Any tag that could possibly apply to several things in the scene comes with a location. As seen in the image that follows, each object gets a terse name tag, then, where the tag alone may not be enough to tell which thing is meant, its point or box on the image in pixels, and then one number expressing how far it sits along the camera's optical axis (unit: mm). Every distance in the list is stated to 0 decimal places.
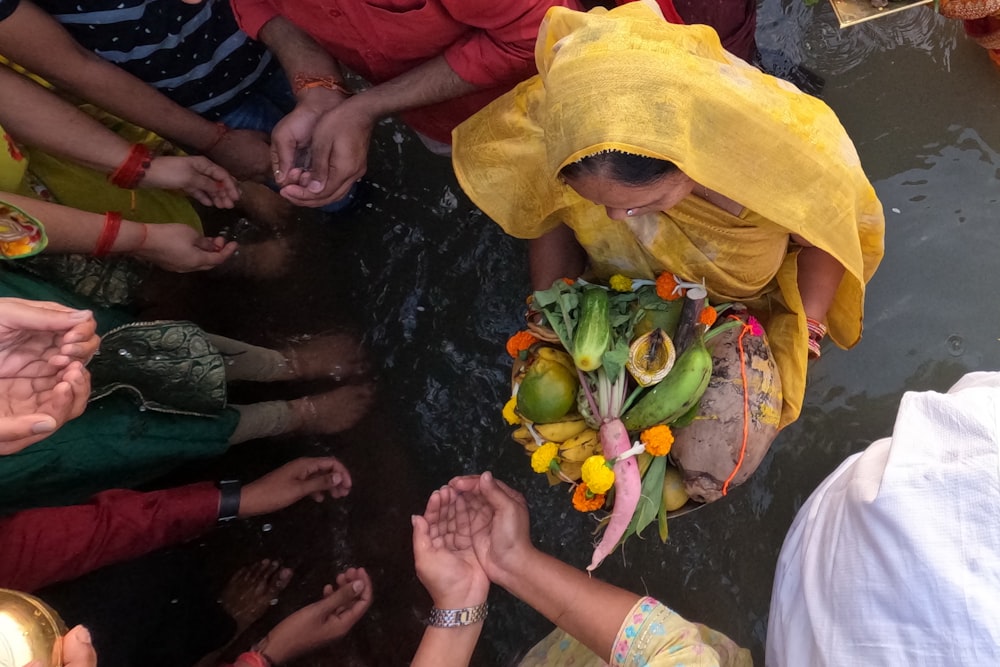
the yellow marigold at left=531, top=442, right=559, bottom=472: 1567
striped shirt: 1742
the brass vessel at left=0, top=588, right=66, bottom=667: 1103
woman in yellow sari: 1164
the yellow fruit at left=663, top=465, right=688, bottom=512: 1651
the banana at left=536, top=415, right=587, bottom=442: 1604
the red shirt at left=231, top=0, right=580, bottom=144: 1592
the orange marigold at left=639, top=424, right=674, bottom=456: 1503
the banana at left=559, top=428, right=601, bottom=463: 1585
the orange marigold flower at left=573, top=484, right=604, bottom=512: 1551
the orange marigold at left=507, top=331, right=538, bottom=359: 1664
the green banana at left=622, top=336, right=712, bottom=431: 1471
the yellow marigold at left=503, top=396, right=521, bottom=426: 1644
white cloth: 1086
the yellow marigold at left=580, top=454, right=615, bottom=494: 1475
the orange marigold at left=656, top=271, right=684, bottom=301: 1573
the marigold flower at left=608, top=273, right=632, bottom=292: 1675
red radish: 1489
